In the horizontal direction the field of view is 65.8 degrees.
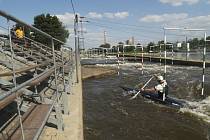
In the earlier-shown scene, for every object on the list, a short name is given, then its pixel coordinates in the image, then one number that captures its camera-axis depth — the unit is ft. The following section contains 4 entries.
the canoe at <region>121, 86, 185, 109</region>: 20.50
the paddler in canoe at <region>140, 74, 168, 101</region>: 21.92
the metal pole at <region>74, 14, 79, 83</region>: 28.25
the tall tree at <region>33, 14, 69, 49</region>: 103.29
